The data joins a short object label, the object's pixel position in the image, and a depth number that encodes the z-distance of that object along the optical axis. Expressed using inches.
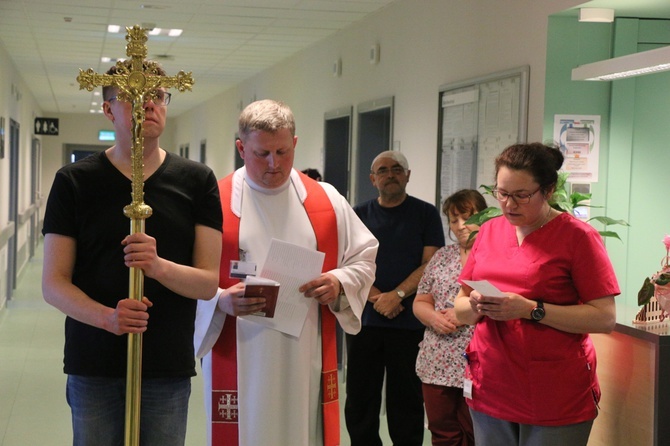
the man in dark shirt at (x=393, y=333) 185.8
